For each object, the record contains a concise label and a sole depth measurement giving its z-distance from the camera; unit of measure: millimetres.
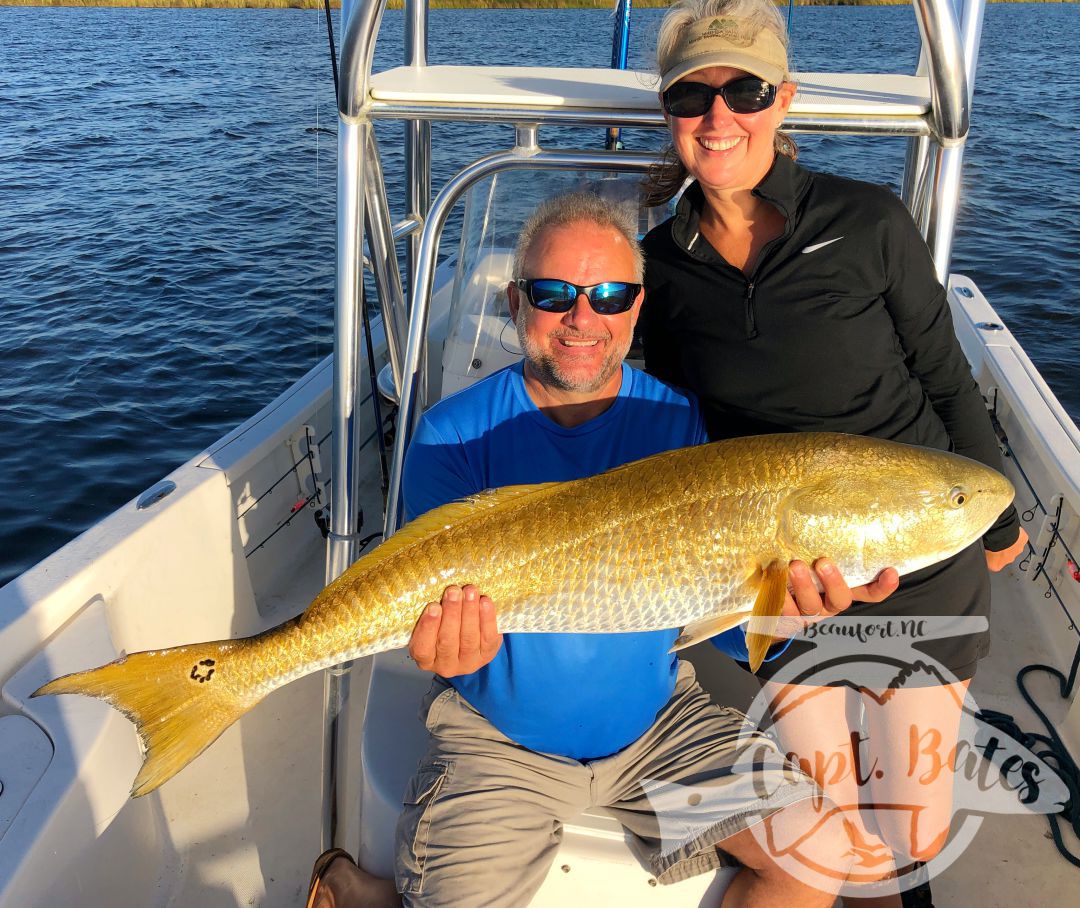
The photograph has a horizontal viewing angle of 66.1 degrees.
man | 2139
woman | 2207
